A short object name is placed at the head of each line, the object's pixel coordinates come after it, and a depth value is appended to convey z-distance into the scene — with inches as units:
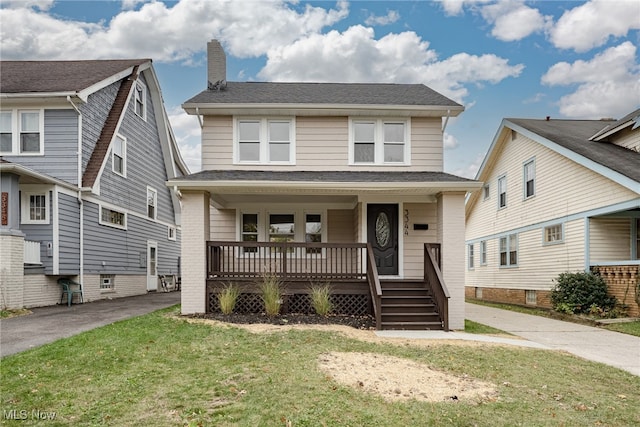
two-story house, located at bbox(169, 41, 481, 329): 428.8
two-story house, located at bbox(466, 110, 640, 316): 489.7
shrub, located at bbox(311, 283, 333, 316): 412.5
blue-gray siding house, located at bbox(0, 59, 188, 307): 480.4
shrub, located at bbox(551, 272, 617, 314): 491.8
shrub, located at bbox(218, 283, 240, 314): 412.2
